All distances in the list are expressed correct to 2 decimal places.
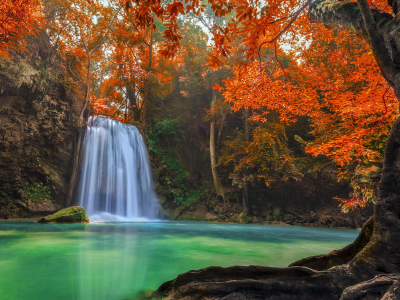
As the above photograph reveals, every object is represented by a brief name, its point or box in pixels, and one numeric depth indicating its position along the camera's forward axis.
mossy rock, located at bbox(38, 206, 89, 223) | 10.04
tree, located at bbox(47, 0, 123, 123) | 13.14
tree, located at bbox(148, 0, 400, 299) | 1.93
